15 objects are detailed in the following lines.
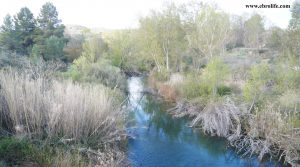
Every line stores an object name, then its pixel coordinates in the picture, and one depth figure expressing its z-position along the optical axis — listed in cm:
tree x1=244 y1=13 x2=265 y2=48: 3856
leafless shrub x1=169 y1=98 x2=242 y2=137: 1077
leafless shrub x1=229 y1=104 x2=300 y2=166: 842
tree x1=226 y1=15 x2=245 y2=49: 4516
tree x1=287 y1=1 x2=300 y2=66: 1402
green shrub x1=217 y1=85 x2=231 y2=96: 1420
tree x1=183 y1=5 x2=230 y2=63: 2302
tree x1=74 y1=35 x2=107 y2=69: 2614
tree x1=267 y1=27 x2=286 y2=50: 2594
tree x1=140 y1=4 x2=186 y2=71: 2264
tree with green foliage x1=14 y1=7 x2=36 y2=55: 2592
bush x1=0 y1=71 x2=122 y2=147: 626
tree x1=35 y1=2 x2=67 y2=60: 2369
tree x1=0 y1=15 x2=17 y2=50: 2562
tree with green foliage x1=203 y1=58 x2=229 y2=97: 1239
